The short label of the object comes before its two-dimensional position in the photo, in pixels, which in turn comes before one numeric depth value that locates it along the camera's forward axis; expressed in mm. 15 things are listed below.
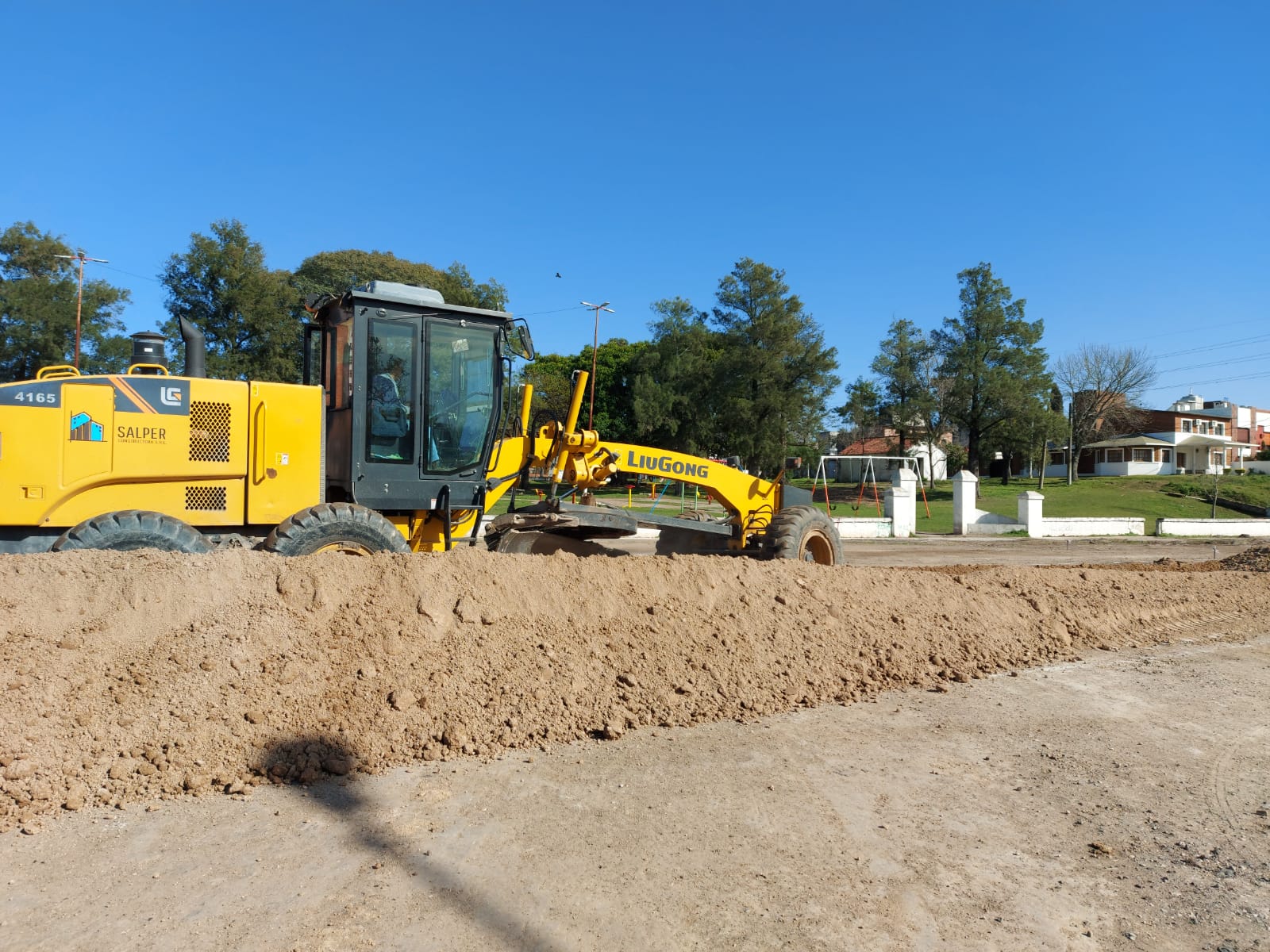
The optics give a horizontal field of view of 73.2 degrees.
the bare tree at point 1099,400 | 54344
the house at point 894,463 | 51750
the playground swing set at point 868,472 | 30453
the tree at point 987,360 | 46375
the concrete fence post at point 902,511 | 24844
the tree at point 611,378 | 54625
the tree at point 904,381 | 48812
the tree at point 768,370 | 46156
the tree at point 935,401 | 48469
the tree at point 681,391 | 49562
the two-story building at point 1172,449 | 59969
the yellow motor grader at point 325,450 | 5844
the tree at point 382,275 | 33531
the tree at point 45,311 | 27859
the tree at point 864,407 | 50250
